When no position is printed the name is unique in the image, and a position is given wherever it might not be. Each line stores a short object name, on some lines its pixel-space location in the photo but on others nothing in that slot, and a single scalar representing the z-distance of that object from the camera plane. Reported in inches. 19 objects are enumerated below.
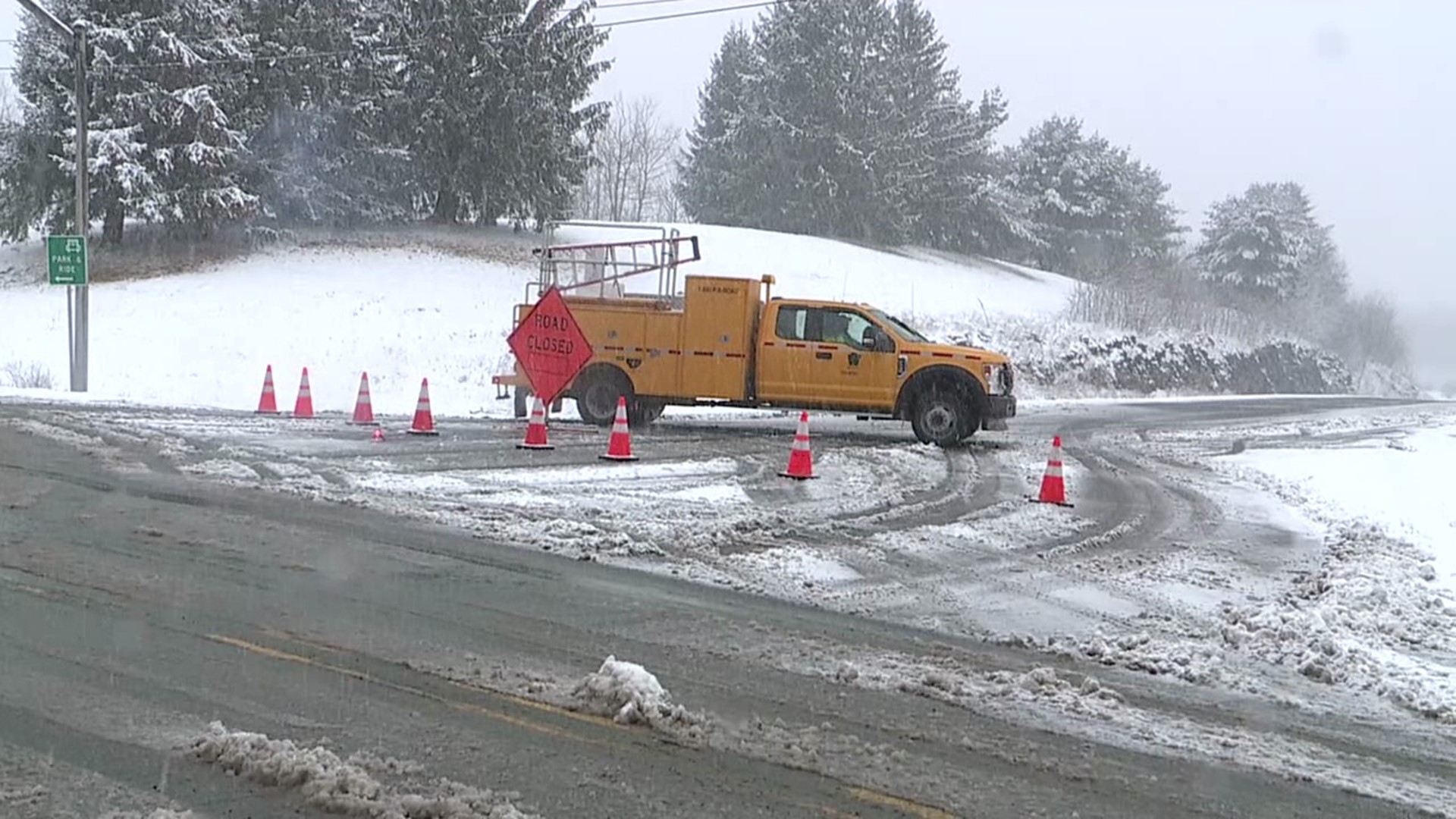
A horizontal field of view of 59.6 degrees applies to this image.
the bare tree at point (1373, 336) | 2824.8
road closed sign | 611.5
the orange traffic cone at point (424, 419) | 660.7
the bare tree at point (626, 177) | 3228.3
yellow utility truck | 698.8
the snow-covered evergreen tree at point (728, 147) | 2341.3
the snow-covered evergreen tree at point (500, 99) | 1692.9
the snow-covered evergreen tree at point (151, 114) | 1438.2
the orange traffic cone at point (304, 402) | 772.0
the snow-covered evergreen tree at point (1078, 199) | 2701.8
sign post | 877.8
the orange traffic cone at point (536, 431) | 601.3
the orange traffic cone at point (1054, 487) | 512.1
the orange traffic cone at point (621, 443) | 567.2
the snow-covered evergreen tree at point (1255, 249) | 2578.7
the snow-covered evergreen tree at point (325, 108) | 1611.7
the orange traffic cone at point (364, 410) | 724.0
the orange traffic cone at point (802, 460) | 543.2
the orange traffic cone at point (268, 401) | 805.2
